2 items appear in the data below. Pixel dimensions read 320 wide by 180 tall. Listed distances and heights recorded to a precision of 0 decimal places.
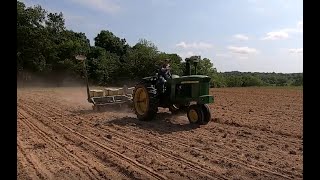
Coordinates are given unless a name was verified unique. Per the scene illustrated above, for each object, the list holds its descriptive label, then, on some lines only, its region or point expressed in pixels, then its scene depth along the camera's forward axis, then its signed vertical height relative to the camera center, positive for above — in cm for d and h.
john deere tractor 569 -25
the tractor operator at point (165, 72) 623 +37
